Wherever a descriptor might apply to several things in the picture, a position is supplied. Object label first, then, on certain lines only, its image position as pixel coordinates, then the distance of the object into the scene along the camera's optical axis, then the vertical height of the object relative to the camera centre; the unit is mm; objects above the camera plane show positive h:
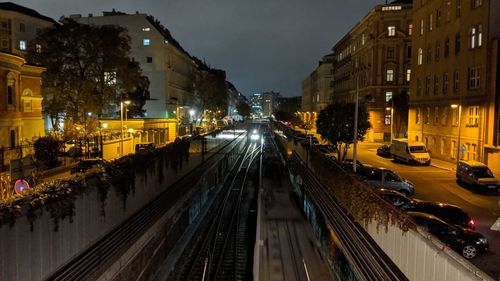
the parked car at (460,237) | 15953 -4100
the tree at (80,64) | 45438 +5020
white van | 41188 -3118
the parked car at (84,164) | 29672 -3214
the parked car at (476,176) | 28141 -3637
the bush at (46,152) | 32156 -2548
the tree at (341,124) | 39812 -571
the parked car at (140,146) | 44725 -2916
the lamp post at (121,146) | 42656 -2811
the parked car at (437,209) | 19500 -3900
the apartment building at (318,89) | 110688 +6980
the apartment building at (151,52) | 75938 +10311
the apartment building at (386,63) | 68500 +8137
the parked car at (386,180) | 27172 -3645
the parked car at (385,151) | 48531 -3539
